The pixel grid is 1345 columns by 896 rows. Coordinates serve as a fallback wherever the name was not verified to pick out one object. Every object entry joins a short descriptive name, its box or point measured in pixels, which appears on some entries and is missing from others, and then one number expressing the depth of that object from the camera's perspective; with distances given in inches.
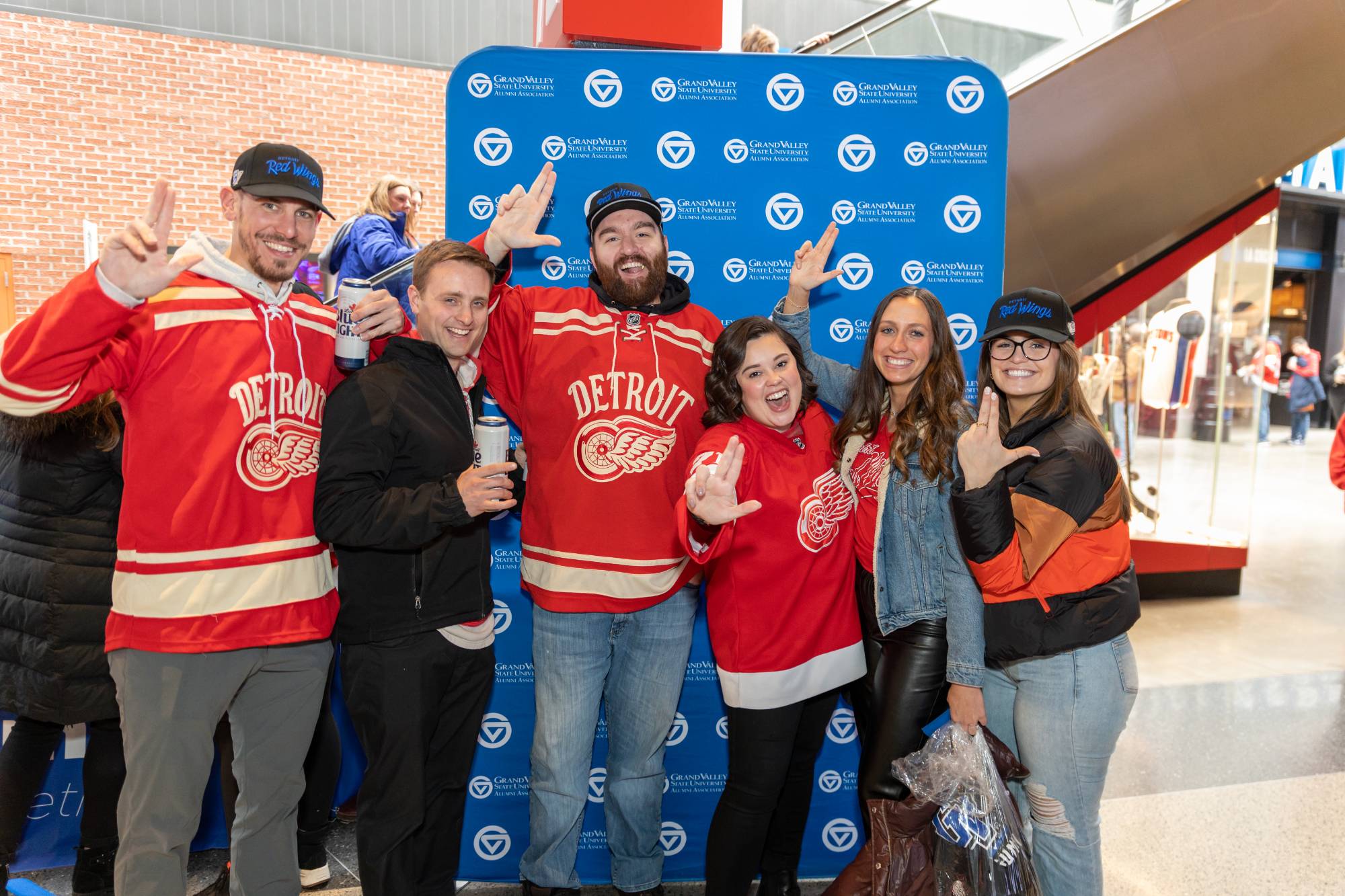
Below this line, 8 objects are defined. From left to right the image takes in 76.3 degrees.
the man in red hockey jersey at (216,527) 72.3
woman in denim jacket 84.0
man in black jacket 74.2
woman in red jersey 84.8
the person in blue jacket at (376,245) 135.6
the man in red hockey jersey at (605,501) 92.1
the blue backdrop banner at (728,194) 105.4
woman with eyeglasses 76.2
